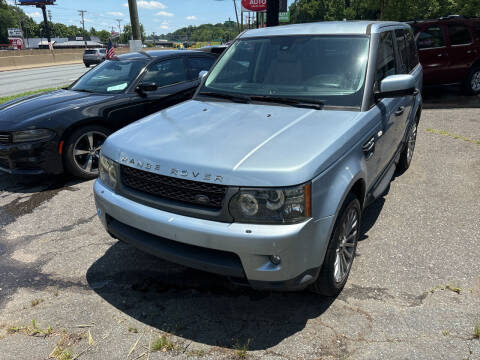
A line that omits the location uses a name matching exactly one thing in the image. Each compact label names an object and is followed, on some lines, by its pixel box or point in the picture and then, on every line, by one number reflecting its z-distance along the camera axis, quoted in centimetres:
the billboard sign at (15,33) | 9000
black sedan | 508
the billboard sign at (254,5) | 2655
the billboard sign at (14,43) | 5980
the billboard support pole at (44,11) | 7646
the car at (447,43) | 991
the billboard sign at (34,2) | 8100
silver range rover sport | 235
